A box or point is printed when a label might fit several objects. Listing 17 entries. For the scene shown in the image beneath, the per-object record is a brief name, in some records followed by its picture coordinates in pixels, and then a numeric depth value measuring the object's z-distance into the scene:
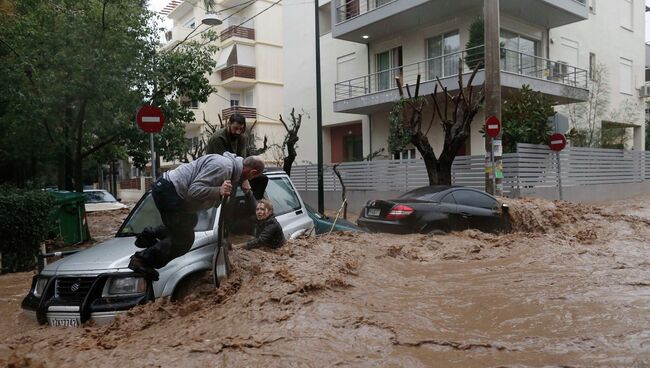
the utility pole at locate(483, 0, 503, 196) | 11.66
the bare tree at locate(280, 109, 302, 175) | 17.08
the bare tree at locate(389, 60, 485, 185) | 13.44
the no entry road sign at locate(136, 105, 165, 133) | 8.60
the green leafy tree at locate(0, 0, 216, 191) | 10.36
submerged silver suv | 4.20
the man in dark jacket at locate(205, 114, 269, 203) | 6.07
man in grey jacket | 4.20
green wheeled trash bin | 9.55
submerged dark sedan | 8.73
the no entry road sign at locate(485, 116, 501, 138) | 11.41
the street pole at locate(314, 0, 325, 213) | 14.35
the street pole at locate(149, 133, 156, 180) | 8.76
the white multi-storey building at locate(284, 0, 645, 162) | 18.22
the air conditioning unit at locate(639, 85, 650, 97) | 23.76
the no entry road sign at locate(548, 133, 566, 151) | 14.41
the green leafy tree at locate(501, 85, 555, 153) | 14.85
